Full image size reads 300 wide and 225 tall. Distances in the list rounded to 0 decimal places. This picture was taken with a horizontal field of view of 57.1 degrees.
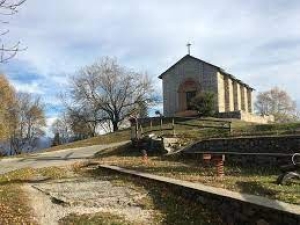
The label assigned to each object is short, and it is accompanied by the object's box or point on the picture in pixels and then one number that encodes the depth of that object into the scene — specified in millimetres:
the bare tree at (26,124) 39338
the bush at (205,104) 25802
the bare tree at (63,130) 42224
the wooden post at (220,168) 8685
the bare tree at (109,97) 32995
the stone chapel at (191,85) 27681
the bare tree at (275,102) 48920
